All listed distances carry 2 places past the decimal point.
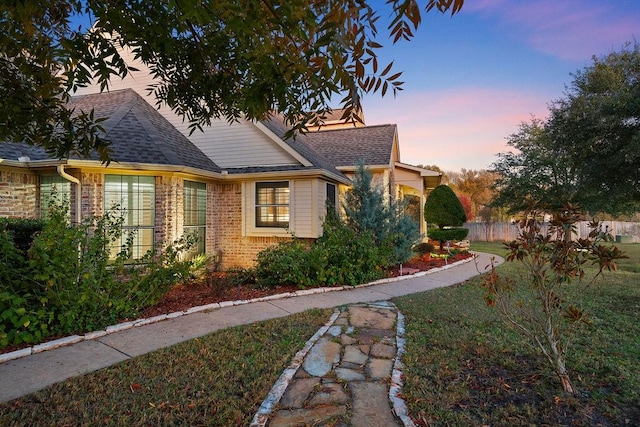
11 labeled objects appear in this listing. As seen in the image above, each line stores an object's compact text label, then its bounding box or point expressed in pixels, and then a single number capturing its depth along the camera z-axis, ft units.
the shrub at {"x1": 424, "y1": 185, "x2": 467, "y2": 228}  49.06
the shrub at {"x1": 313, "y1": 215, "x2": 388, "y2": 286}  24.82
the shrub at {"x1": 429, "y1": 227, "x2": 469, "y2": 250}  47.50
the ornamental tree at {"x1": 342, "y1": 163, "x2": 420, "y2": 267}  33.35
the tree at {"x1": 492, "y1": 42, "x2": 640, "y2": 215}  30.04
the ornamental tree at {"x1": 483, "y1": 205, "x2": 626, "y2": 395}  9.93
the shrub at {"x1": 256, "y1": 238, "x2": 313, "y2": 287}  23.85
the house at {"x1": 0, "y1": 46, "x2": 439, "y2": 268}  26.45
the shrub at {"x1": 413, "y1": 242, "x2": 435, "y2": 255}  40.32
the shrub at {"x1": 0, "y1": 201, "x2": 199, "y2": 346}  13.78
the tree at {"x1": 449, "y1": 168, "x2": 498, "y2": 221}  116.16
